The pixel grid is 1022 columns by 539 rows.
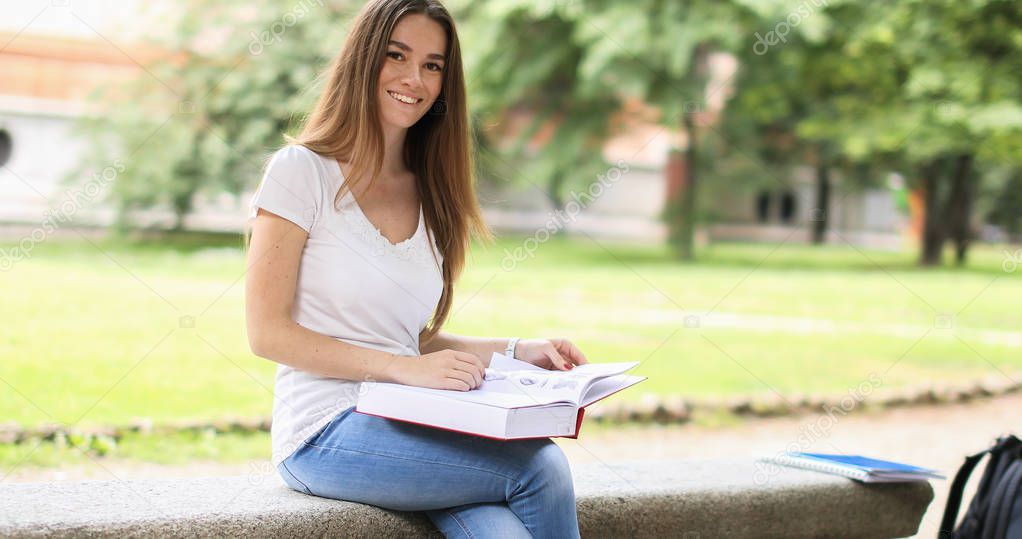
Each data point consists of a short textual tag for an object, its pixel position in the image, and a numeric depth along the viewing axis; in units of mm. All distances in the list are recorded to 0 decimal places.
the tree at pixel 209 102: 13492
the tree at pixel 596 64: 12750
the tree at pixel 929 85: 12336
